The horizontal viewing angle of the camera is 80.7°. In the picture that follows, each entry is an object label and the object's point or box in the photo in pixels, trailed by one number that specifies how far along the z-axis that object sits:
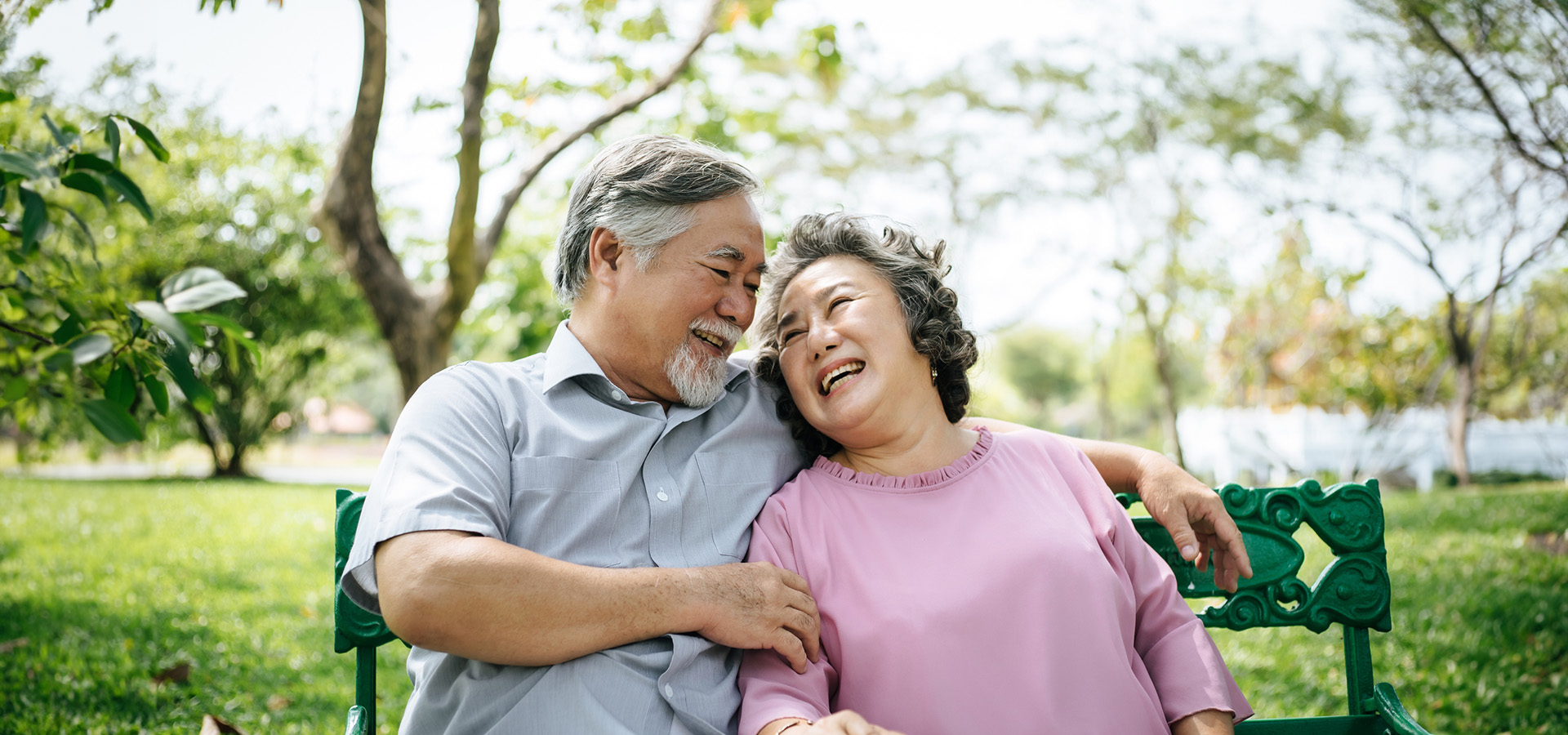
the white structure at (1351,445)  13.95
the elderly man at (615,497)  1.75
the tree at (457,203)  5.05
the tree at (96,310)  1.59
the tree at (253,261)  16.08
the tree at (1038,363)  57.44
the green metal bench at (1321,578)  2.46
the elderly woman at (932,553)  1.92
